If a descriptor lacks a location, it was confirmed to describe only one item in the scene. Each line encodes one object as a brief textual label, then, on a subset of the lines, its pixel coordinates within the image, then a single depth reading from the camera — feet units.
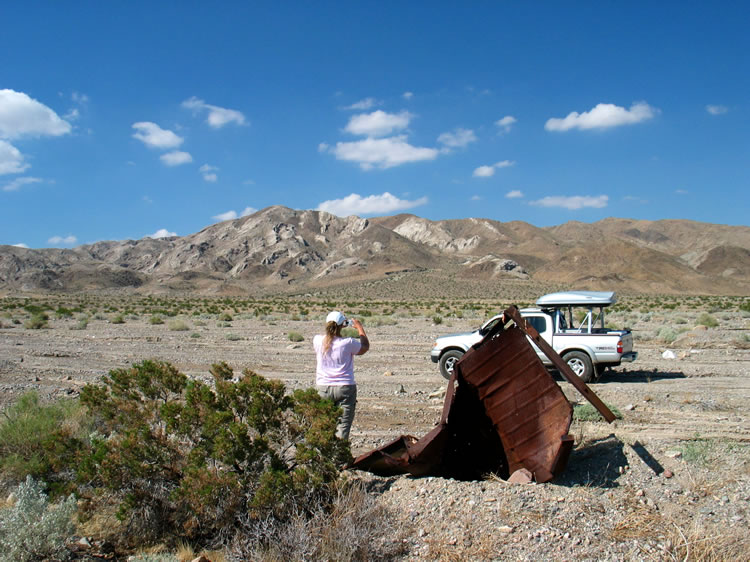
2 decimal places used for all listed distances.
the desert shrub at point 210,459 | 17.76
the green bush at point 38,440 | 19.45
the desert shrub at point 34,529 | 16.60
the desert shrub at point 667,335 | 75.92
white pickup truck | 44.80
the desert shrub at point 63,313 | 143.17
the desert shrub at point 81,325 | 106.22
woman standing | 21.52
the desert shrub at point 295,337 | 83.61
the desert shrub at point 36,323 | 106.52
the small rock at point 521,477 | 19.79
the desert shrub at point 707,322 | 95.76
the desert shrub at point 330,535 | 16.53
